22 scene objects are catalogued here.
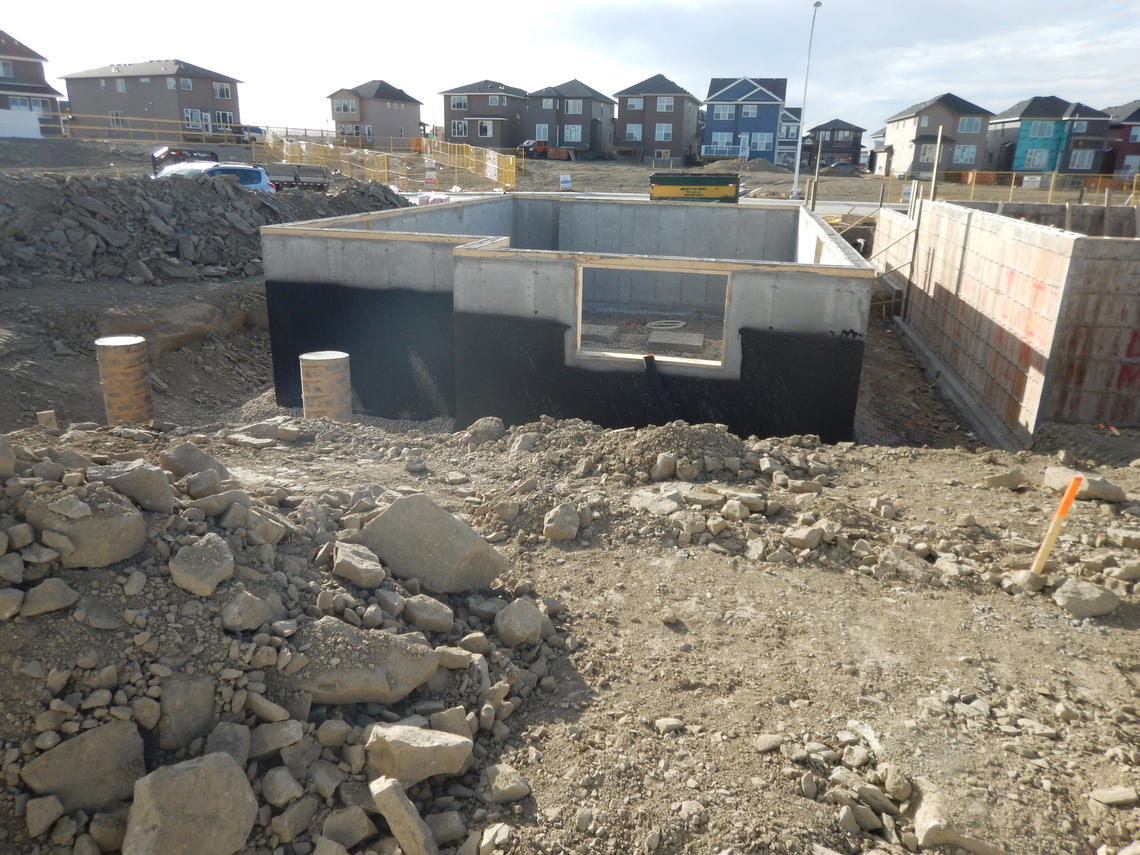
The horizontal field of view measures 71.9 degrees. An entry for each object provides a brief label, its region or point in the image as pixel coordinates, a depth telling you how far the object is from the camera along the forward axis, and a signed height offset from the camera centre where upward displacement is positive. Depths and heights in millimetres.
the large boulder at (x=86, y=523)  4008 -1725
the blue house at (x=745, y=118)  63344 +5741
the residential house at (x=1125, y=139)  52353 +4150
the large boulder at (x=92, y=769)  3471 -2552
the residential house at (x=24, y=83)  45406 +4984
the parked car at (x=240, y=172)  24203 +129
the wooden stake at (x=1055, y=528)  5719 -2314
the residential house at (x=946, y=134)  56500 +4409
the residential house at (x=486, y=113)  60000 +5249
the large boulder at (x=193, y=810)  3299 -2588
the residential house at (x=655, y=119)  59844 +5175
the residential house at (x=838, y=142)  68312 +4423
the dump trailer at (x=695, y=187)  19938 +82
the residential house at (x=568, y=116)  60531 +5226
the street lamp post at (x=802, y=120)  33125 +3167
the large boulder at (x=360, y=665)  4031 -2436
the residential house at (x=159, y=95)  49969 +4961
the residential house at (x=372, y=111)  61531 +5328
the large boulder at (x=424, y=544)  5254 -2321
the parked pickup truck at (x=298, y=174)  30641 +186
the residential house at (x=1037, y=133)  54031 +4490
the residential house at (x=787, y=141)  65312 +4205
